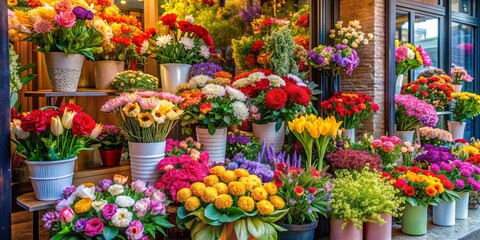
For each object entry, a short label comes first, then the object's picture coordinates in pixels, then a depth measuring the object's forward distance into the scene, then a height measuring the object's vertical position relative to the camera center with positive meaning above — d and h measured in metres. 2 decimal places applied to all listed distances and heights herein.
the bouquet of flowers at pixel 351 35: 3.02 +0.56
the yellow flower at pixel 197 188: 1.83 -0.35
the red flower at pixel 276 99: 2.33 +0.07
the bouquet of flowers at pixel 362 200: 2.11 -0.48
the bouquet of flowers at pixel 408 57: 3.39 +0.45
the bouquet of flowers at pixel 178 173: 1.90 -0.29
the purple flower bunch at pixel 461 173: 2.67 -0.43
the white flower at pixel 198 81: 2.45 +0.19
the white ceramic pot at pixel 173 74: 2.59 +0.24
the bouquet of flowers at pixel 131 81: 2.32 +0.18
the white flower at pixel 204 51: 2.65 +0.39
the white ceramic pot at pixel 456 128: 4.18 -0.19
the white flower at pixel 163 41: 2.56 +0.44
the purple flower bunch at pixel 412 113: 3.26 -0.03
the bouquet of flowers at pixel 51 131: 1.70 -0.08
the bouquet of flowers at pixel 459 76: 4.29 +0.36
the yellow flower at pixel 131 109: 1.90 +0.01
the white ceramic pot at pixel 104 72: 2.37 +0.24
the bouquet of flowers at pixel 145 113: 1.92 +0.00
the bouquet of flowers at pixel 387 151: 2.80 -0.28
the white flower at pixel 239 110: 2.20 +0.01
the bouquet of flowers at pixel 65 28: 1.91 +0.41
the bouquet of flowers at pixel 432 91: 3.77 +0.17
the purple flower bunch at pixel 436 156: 2.96 -0.34
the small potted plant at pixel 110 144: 2.28 -0.18
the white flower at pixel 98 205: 1.63 -0.37
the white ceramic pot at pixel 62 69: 2.03 +0.22
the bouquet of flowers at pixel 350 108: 2.88 +0.02
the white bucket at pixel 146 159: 2.03 -0.24
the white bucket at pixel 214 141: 2.32 -0.17
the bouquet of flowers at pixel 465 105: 4.04 +0.04
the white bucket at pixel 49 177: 1.76 -0.28
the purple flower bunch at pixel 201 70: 2.64 +0.27
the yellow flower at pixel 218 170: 1.97 -0.29
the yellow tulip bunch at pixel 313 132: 2.37 -0.12
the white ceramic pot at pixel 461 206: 2.79 -0.67
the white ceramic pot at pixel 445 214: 2.65 -0.68
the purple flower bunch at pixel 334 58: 2.91 +0.38
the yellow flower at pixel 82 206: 1.63 -0.37
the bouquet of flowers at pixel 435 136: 3.58 -0.23
